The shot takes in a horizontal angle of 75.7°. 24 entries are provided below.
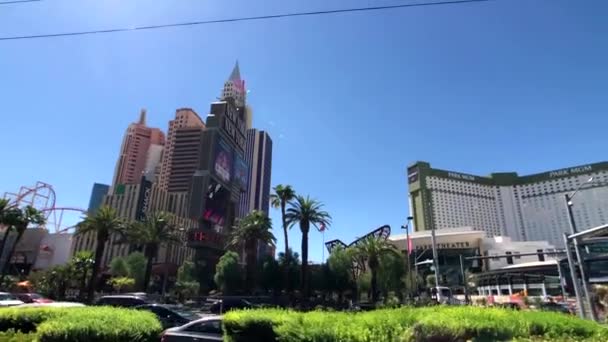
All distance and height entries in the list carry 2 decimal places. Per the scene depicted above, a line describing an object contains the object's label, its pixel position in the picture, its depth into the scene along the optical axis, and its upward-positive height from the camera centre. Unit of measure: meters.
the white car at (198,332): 12.10 -1.09
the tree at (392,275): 58.78 +3.56
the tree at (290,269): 56.17 +3.99
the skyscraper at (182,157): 156.12 +52.92
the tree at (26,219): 59.00 +11.04
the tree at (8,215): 57.56 +10.93
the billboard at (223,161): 121.74 +41.51
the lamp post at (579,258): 19.60 +2.29
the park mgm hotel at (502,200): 167.50 +44.51
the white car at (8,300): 28.81 -0.57
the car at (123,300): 23.38 -0.35
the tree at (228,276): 59.53 +2.96
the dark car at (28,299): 35.06 -0.54
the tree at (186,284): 62.25 +1.86
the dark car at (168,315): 18.39 -0.92
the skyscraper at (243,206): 183.62 +42.90
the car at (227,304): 30.14 -0.58
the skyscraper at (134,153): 178.50 +62.15
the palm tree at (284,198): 52.41 +12.95
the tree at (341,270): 59.34 +4.20
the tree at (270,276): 57.62 +2.95
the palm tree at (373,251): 48.91 +5.77
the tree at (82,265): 58.50 +4.14
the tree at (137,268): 72.56 +4.85
